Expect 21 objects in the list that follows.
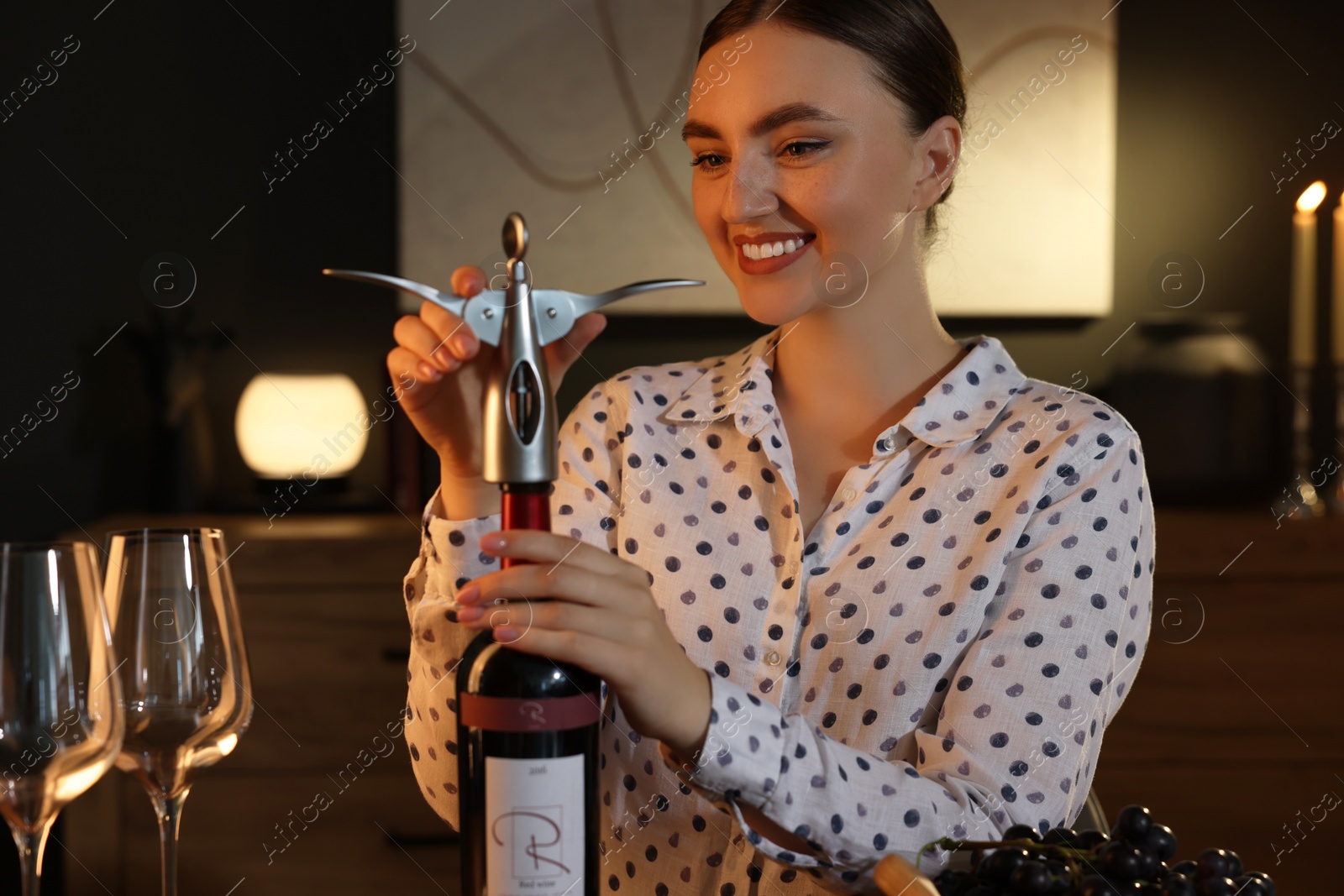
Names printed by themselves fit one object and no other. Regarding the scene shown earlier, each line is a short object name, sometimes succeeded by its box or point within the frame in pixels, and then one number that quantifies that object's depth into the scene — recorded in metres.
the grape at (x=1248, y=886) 0.68
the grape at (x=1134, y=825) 0.75
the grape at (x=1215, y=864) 0.69
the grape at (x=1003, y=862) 0.67
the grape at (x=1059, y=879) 0.65
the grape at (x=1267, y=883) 0.69
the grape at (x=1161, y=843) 0.75
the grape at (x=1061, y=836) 0.74
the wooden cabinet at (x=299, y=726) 2.12
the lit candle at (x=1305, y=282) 2.25
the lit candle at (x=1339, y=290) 2.42
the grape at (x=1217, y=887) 0.68
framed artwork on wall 2.48
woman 1.01
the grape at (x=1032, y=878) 0.65
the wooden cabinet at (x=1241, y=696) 2.20
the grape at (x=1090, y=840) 0.74
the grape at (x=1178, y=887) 0.67
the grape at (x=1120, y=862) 0.68
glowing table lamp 2.44
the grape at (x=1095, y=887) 0.64
